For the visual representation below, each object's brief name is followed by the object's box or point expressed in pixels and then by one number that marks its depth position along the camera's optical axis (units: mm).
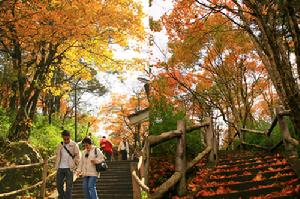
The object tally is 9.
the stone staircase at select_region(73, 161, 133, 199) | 9253
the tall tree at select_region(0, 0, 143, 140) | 9253
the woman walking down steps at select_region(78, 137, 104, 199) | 6023
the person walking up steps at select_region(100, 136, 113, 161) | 13865
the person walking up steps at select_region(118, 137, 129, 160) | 15949
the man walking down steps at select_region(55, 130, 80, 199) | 6339
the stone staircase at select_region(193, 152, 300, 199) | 4065
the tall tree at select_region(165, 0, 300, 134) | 3602
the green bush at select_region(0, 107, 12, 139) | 10977
